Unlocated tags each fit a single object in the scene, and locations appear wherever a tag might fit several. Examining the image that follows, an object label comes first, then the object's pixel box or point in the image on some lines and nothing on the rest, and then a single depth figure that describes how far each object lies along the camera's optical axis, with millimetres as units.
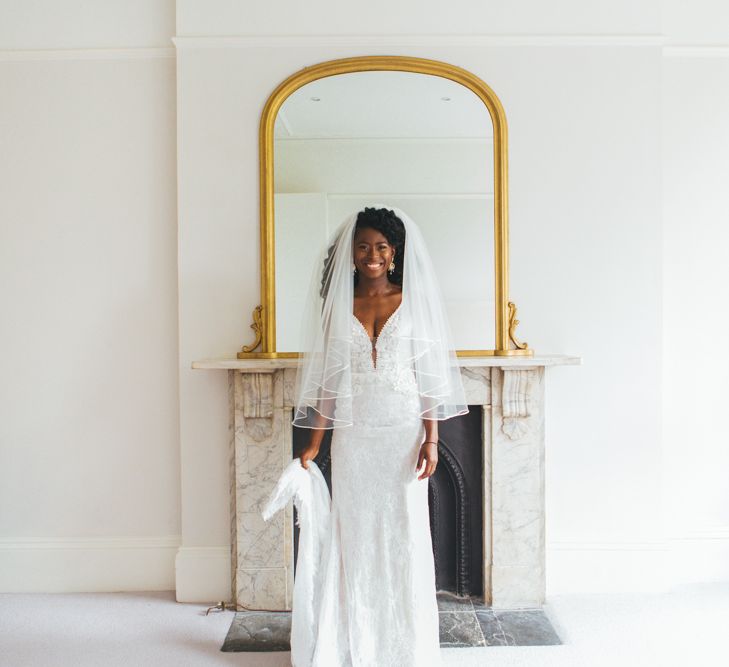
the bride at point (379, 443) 2414
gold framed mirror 3180
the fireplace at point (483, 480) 3102
